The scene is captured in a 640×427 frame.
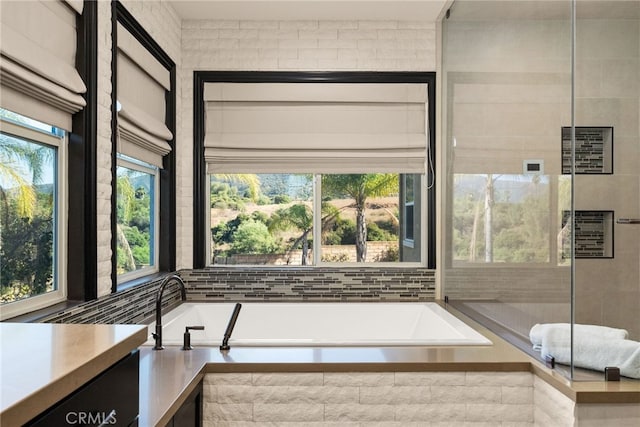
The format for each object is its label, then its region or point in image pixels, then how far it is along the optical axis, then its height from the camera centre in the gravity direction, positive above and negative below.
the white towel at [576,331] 1.93 -0.50
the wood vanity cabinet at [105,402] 0.73 -0.33
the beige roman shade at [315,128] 3.41 +0.58
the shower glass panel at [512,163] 2.10 +0.24
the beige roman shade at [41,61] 1.63 +0.52
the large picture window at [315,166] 3.42 +0.31
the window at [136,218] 2.67 -0.06
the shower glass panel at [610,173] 2.63 +0.21
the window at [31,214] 1.76 -0.02
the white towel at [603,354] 1.85 -0.54
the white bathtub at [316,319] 3.15 -0.73
